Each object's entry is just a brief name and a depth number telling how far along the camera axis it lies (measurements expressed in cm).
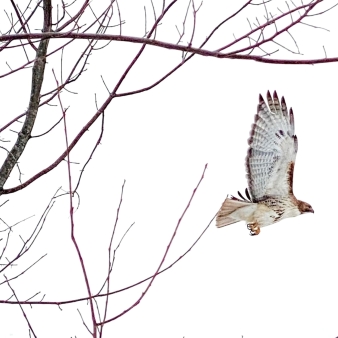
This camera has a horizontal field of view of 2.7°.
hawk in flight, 3632
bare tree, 2517
